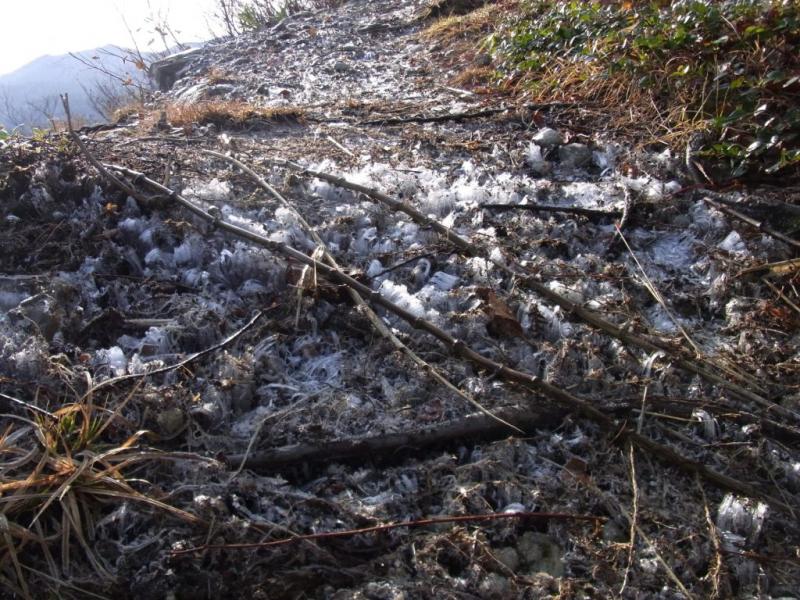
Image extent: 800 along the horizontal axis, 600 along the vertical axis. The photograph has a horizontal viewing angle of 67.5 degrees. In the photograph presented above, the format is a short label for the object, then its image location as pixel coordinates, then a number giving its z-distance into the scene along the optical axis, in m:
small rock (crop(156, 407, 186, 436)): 1.75
